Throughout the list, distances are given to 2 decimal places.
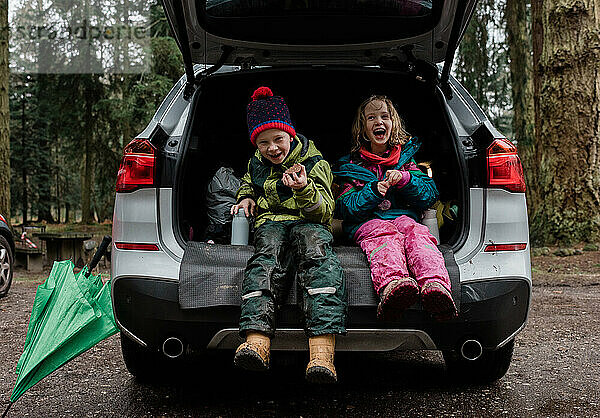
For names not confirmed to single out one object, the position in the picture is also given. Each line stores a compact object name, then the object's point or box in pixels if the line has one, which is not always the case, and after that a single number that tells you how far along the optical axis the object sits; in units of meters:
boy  2.80
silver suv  2.96
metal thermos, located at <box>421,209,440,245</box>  3.57
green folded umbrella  2.94
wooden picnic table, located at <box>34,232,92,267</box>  14.94
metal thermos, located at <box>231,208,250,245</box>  3.54
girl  2.86
